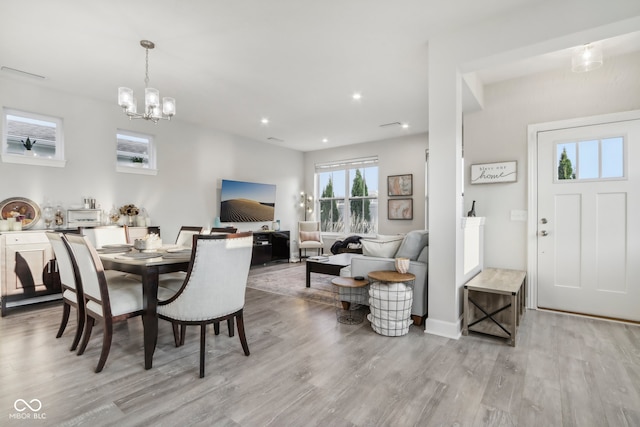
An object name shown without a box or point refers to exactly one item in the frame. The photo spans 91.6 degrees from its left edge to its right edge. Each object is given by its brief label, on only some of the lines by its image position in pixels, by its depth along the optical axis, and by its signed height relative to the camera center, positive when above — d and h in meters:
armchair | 6.92 -0.51
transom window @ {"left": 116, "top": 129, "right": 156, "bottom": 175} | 4.85 +0.97
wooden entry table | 2.68 -0.85
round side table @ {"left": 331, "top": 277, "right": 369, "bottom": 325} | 3.13 -1.00
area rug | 4.23 -1.10
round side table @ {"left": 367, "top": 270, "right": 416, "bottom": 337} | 2.80 -0.82
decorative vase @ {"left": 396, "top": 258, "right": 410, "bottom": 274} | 2.96 -0.48
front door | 3.12 -0.05
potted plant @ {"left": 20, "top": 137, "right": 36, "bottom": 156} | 3.95 +0.86
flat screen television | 6.17 +0.25
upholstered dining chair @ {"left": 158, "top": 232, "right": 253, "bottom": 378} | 2.05 -0.49
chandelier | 2.78 +1.01
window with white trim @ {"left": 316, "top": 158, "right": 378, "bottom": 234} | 7.25 +0.44
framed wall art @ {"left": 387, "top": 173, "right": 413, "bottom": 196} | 6.52 +0.63
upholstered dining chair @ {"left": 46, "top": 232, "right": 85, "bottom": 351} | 2.43 -0.57
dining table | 2.16 -0.44
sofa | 3.04 -0.48
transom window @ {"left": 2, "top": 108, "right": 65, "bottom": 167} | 3.85 +0.95
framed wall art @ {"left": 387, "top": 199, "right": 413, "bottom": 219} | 6.53 +0.12
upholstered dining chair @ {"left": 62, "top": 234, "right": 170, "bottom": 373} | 2.11 -0.59
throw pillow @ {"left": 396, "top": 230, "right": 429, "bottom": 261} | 3.20 -0.32
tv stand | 6.43 -0.72
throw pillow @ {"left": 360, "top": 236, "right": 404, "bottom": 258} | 3.37 -0.36
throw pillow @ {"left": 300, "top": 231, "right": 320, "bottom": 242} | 7.07 -0.51
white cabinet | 3.45 -0.65
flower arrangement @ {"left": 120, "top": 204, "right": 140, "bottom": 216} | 4.63 +0.04
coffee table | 4.17 -0.71
